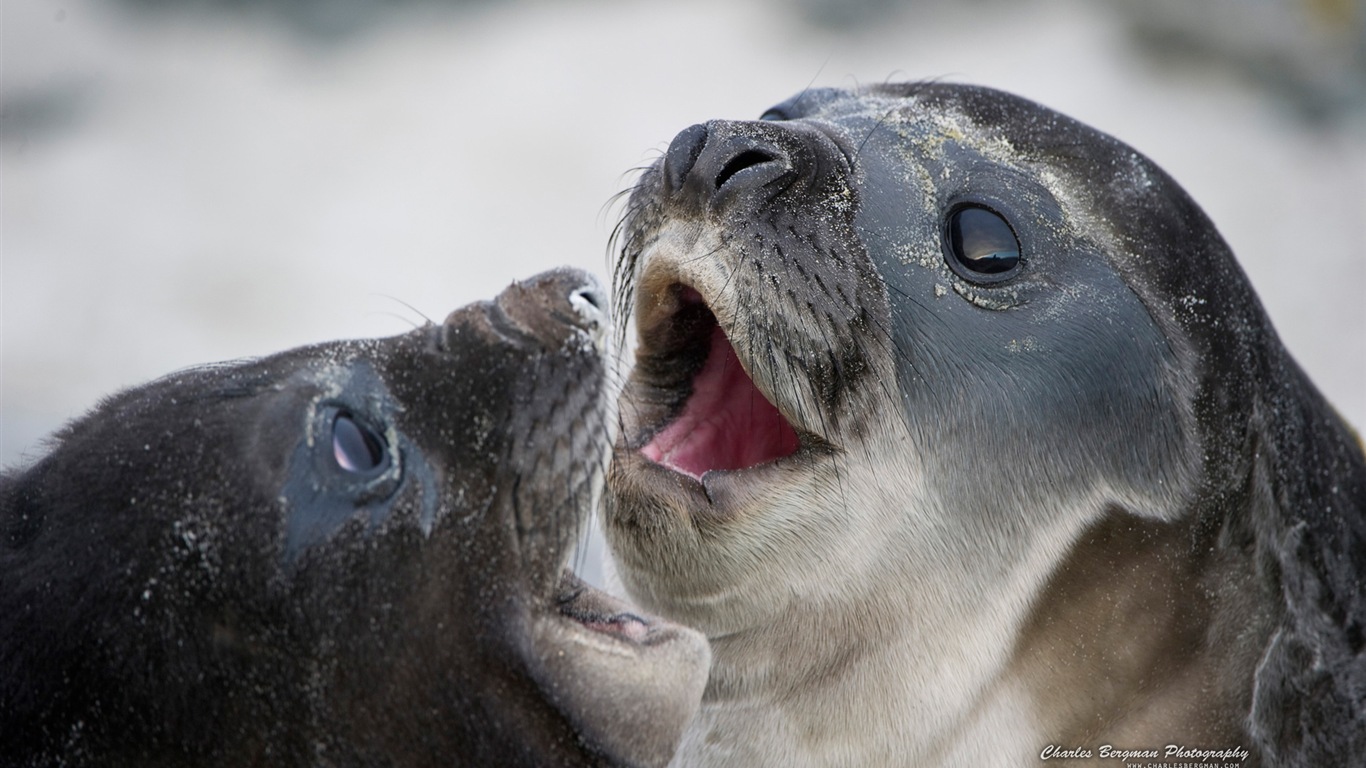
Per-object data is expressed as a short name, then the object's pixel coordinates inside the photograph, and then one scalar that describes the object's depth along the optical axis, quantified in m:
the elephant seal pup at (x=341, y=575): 6.48
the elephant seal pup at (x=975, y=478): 7.89
